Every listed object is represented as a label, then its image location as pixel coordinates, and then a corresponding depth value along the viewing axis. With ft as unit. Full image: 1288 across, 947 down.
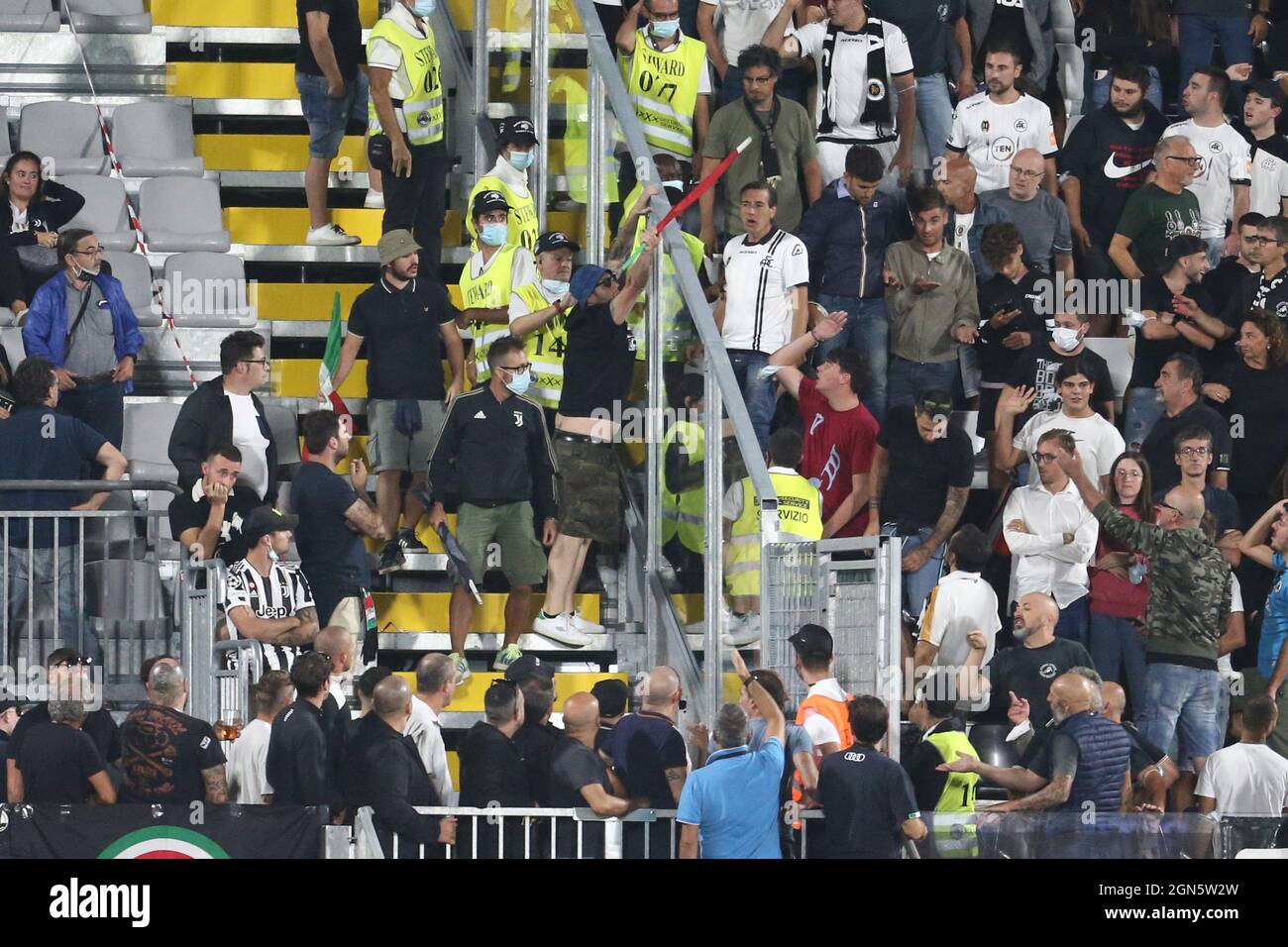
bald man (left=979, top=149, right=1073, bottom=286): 43.55
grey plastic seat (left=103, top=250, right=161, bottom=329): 41.24
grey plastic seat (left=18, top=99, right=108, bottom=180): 44.06
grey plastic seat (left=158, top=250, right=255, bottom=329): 41.29
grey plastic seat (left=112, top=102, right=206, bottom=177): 43.88
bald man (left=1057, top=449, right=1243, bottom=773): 38.22
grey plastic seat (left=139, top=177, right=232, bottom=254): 42.22
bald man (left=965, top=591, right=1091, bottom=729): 37.04
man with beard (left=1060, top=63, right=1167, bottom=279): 45.03
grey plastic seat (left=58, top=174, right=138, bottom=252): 42.68
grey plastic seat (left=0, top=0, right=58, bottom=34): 44.96
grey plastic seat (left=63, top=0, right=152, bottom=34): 45.16
